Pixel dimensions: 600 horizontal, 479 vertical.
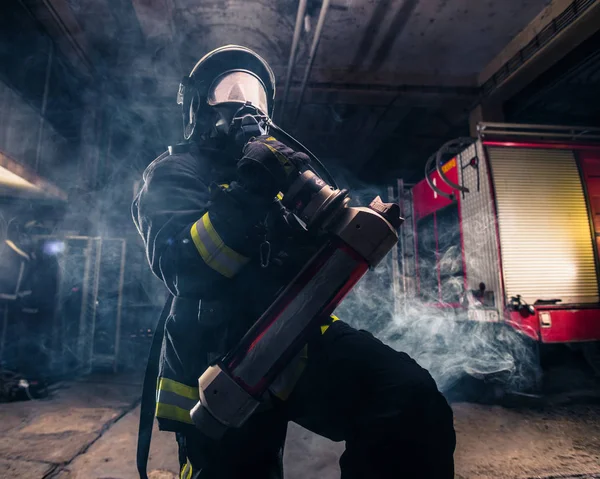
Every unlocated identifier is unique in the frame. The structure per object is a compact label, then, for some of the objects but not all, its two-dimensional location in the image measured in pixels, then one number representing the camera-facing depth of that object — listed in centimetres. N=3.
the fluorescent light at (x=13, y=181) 459
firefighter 120
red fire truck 412
